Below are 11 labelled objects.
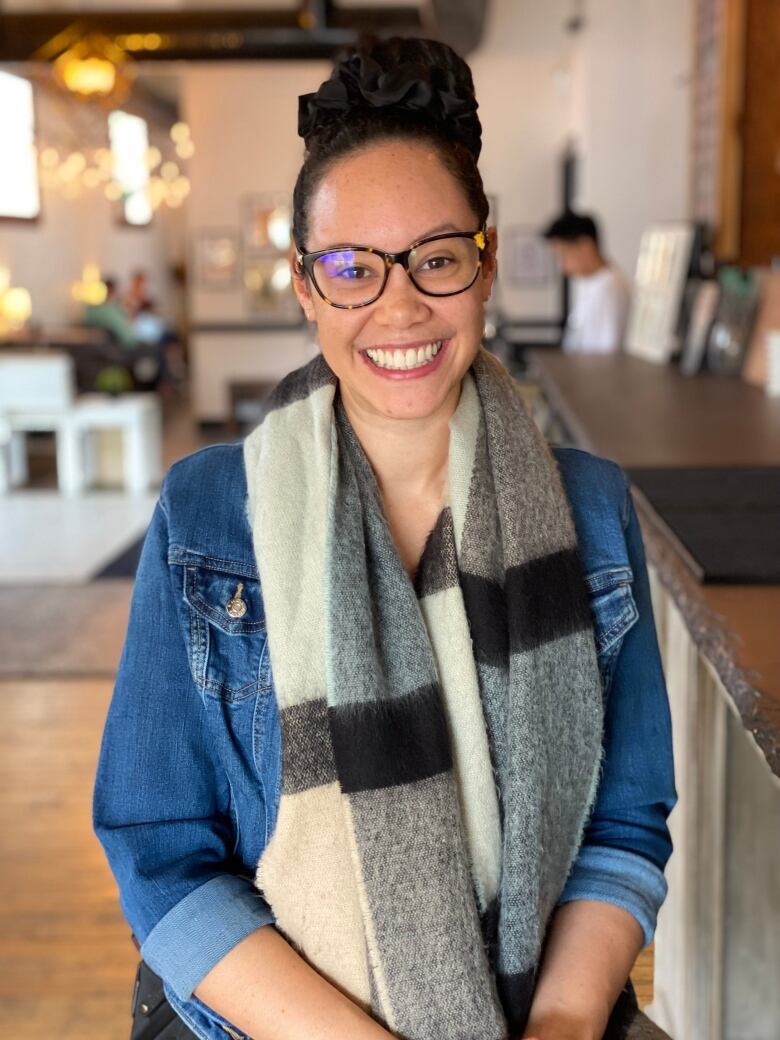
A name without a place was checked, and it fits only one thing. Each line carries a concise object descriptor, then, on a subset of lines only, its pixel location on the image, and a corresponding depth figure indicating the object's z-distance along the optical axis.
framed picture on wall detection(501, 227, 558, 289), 10.93
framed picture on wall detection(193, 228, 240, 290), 11.45
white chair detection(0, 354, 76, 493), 8.62
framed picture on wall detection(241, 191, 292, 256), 11.34
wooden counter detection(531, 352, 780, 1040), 1.95
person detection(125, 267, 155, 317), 15.56
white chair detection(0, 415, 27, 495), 8.51
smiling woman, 1.14
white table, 8.60
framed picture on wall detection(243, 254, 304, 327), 11.53
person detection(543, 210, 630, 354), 5.69
